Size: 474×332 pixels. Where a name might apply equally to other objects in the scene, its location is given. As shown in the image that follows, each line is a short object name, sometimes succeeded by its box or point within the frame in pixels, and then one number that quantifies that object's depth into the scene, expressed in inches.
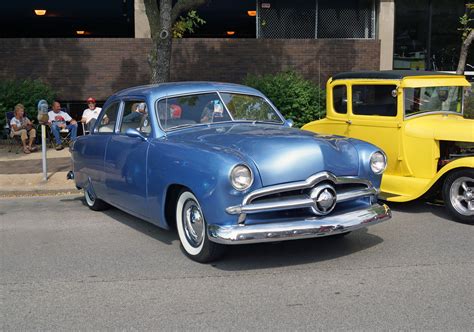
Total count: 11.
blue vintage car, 186.5
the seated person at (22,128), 498.6
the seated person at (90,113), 526.3
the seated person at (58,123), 518.9
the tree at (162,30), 421.7
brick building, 608.4
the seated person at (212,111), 240.7
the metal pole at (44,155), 386.9
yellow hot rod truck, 265.3
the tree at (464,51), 448.3
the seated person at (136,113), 245.0
